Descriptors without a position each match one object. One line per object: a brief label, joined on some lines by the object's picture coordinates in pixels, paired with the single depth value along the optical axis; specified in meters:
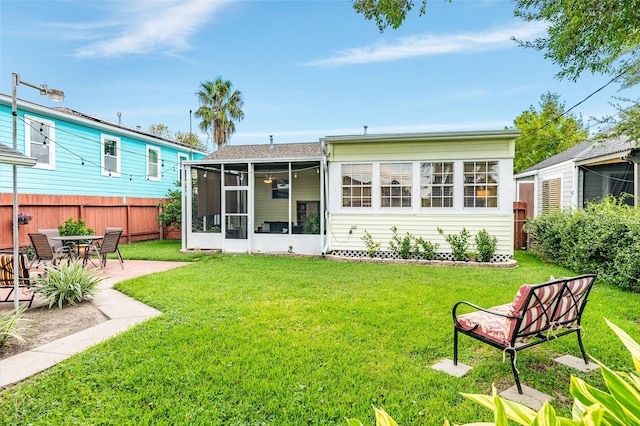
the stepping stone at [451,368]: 3.38
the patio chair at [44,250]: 8.27
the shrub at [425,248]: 10.20
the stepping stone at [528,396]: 2.89
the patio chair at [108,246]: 8.80
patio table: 8.65
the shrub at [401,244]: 10.35
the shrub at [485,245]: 9.72
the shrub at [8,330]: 4.02
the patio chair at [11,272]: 5.59
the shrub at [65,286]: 5.78
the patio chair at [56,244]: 8.77
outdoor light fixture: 5.12
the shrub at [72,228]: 11.62
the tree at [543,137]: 26.78
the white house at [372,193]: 9.99
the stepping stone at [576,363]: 3.49
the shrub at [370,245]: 10.72
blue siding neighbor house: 11.19
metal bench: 3.07
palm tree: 23.80
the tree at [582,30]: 3.71
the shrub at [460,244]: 9.95
